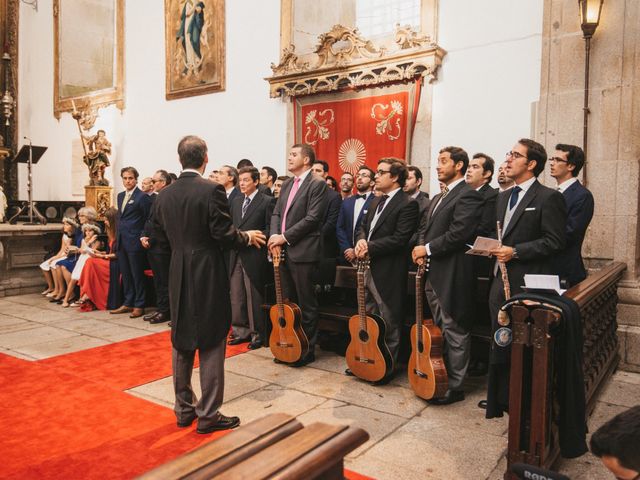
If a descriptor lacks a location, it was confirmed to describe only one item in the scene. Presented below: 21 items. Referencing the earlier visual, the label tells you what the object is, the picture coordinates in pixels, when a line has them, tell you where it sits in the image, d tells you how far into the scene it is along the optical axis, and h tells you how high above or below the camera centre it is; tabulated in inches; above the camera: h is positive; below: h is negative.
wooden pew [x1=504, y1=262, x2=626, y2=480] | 94.7 -31.1
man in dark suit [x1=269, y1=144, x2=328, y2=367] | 178.1 -7.5
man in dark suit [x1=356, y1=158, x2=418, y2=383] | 160.6 -10.8
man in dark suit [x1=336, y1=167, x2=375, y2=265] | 206.1 -3.1
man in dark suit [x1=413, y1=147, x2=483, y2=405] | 147.1 -15.1
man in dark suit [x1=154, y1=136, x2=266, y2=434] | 124.6 -14.8
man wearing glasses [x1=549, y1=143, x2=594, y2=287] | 154.1 +2.1
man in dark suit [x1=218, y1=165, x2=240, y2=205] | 226.8 +13.0
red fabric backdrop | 266.7 +44.9
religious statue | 393.7 +36.3
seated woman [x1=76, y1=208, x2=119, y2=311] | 280.8 -36.4
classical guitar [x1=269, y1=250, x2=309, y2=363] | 176.7 -38.9
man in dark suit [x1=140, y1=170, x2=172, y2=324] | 252.1 -26.4
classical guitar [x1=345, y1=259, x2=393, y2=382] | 157.1 -38.5
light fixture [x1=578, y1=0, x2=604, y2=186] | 185.2 +63.7
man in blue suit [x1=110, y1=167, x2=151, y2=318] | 265.7 -15.0
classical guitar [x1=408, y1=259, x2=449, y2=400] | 142.5 -39.1
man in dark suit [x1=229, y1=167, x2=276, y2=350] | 206.1 -22.5
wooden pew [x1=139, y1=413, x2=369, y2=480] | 40.9 -19.7
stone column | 185.5 +31.8
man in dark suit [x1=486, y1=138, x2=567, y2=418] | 129.6 -2.6
